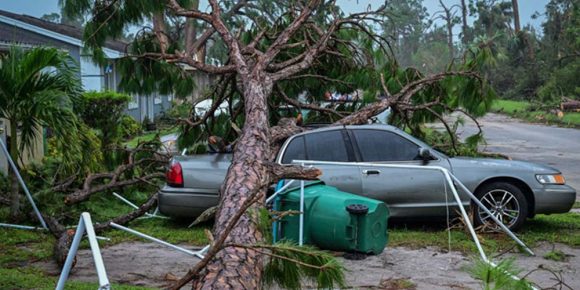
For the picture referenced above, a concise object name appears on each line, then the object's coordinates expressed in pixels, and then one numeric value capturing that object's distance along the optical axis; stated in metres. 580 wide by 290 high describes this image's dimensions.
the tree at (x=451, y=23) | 75.79
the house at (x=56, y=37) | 20.45
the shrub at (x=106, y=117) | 11.09
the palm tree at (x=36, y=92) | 8.23
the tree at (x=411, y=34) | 104.12
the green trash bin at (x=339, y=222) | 6.92
